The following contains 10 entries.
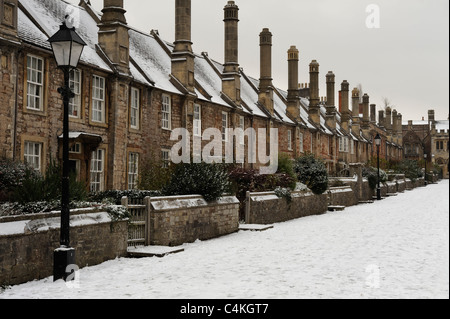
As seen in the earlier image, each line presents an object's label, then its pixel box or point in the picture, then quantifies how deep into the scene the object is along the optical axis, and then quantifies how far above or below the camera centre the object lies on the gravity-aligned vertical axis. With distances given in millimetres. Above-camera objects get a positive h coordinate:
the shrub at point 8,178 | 13493 -8
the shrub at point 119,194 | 15330 -522
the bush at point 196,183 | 14602 -145
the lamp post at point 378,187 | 35156 -612
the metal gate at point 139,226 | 11961 -1145
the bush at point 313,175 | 24797 +130
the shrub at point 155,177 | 17422 +32
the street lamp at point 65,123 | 8531 +974
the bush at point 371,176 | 36159 +164
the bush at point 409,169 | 58153 +1079
